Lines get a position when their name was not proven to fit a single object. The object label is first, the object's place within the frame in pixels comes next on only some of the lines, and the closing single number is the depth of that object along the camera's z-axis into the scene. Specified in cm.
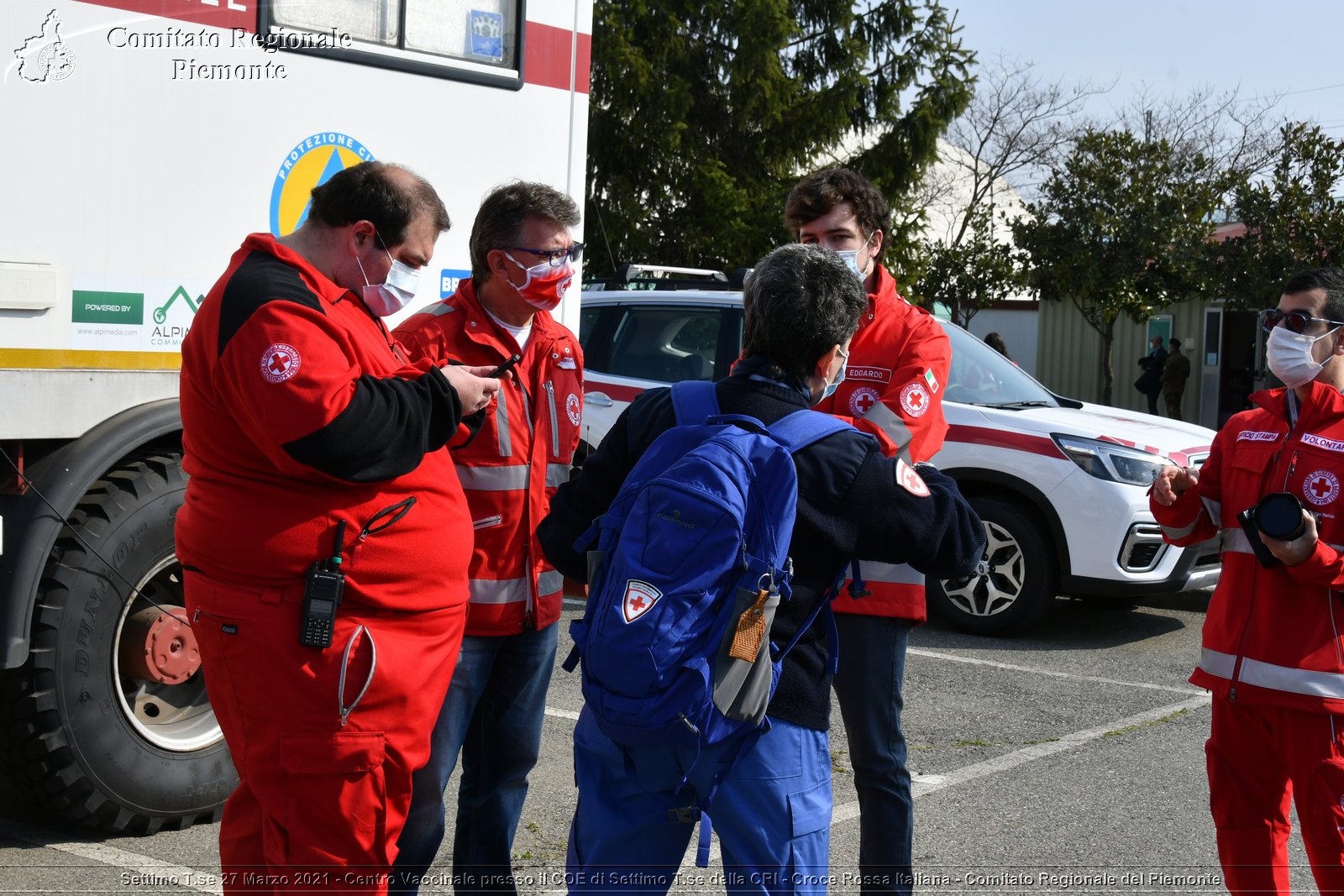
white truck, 389
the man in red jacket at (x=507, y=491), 327
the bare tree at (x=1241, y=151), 2536
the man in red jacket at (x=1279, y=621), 320
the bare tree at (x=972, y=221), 2356
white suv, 747
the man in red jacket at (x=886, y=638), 339
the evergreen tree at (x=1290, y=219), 2061
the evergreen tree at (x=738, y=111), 1930
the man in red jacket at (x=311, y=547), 261
